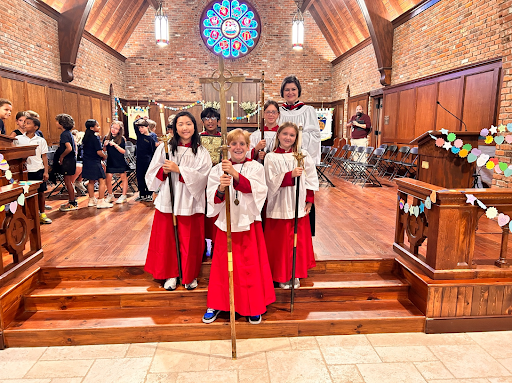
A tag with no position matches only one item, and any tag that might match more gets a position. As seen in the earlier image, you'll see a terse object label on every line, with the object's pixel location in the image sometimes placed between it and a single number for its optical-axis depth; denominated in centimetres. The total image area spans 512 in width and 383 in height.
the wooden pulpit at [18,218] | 288
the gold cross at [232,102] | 1204
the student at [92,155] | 539
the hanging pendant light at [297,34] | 1027
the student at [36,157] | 468
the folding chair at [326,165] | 801
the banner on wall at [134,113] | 1312
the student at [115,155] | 588
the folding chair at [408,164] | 776
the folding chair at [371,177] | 800
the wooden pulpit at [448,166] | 407
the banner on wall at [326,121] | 1363
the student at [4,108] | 444
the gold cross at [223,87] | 216
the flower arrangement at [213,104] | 1220
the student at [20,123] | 473
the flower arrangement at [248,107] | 1256
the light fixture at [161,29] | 970
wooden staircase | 274
